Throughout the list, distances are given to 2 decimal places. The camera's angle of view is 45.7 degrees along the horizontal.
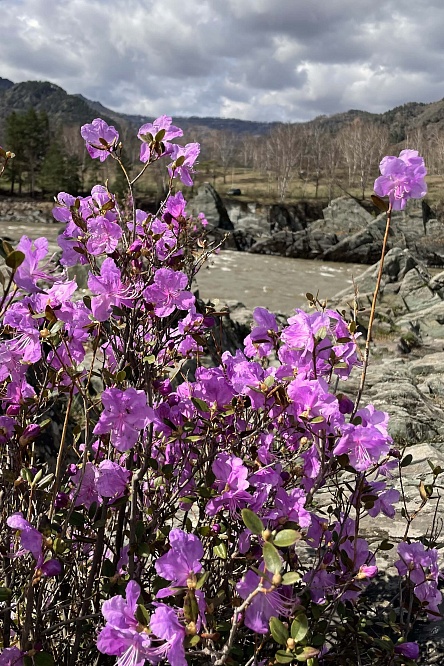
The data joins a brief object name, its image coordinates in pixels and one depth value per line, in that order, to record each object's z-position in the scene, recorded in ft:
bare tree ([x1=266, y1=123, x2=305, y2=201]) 177.88
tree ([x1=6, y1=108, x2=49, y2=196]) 162.26
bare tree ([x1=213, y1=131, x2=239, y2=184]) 243.19
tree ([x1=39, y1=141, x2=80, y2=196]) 150.30
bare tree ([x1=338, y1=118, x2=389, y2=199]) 177.99
